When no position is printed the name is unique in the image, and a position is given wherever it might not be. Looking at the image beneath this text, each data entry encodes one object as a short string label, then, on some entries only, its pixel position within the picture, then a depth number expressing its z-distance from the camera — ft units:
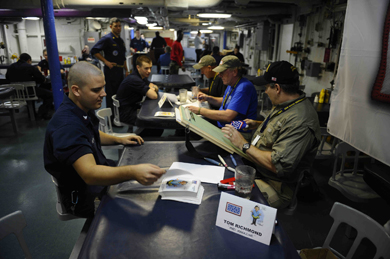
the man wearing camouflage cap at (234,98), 8.73
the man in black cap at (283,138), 5.41
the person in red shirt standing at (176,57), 28.71
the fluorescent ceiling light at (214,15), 18.71
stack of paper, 4.27
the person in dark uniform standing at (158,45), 38.42
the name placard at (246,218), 3.43
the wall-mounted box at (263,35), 28.60
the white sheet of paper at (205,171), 4.92
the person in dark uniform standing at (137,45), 37.24
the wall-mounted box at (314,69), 17.63
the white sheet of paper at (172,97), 11.75
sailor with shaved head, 4.32
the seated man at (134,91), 11.69
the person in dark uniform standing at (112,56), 16.15
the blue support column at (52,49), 10.95
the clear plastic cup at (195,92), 12.24
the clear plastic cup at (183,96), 11.30
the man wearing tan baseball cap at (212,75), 11.98
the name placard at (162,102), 10.46
